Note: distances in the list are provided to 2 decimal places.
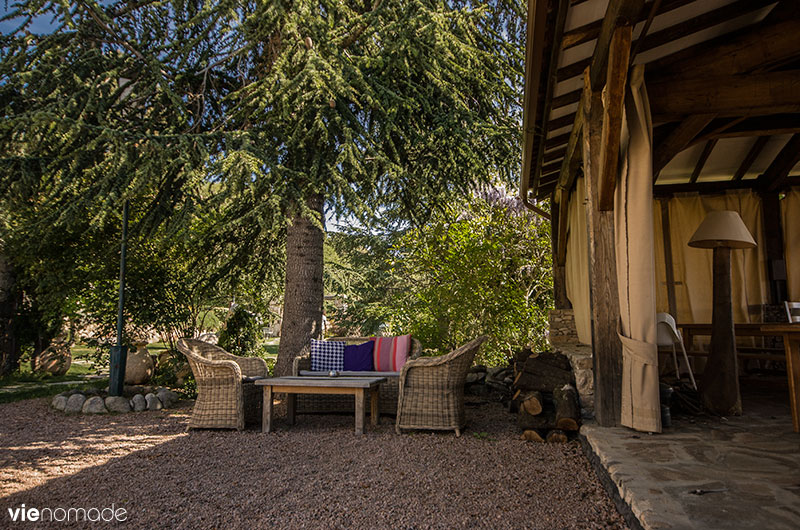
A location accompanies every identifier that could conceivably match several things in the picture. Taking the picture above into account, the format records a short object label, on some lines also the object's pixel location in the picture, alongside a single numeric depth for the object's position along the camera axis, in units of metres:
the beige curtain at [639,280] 3.07
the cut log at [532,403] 4.04
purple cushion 5.41
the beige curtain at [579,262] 5.43
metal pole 6.02
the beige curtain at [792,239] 5.83
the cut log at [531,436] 3.90
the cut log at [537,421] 3.96
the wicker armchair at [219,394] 4.54
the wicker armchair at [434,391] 4.24
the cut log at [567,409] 3.81
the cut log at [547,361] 4.61
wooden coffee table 4.27
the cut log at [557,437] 3.79
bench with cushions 5.03
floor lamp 3.54
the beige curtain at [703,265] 5.95
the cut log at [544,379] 4.30
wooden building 3.01
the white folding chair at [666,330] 3.93
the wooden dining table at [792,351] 2.83
